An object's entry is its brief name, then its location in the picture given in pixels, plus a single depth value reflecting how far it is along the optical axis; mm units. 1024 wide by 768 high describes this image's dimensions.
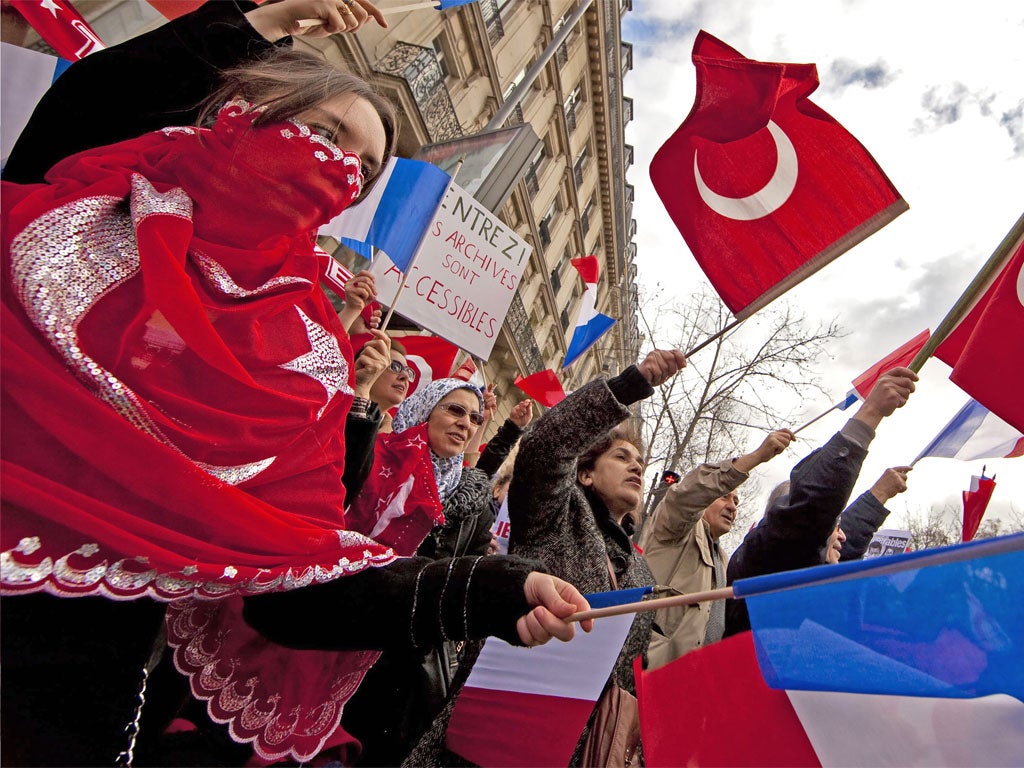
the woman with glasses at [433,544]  2297
